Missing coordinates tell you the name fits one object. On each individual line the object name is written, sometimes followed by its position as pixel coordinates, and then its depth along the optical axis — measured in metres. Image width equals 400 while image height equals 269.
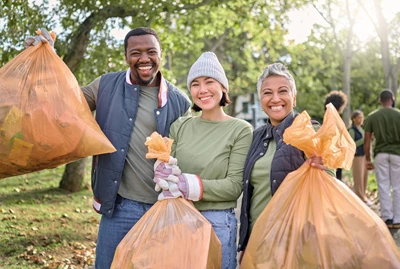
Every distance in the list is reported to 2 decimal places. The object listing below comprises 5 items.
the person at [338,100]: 7.29
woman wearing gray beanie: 2.79
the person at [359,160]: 8.90
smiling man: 3.12
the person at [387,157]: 7.25
